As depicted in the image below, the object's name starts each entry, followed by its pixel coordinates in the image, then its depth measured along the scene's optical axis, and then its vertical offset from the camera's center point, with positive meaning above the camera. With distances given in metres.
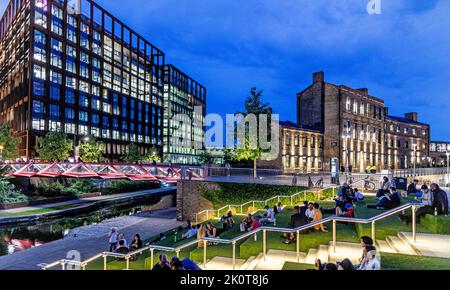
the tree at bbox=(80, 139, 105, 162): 66.69 +0.81
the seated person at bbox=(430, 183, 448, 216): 10.63 -1.48
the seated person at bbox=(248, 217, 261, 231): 12.89 -2.80
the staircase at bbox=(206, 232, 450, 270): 8.89 -2.95
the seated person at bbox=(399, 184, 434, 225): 11.03 -1.84
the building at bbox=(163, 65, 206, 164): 115.19 +15.30
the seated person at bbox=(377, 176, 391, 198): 15.96 -1.66
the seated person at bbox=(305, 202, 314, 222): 12.45 -2.31
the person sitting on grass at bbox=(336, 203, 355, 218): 11.91 -2.13
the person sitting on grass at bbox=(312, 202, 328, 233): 11.58 -2.29
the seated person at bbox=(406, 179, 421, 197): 18.77 -1.98
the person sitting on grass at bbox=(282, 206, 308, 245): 11.12 -2.38
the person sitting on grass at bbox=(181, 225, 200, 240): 16.75 -4.20
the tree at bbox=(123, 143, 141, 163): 85.69 +0.30
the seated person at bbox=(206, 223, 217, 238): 13.65 -3.35
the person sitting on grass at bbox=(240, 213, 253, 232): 13.98 -3.09
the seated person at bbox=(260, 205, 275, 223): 14.01 -2.81
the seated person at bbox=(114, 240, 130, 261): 12.69 -3.88
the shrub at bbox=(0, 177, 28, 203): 35.50 -4.62
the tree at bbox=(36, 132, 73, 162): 58.78 +1.62
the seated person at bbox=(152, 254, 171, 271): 7.11 -2.60
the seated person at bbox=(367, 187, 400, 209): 13.07 -1.86
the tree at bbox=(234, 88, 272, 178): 33.41 +4.92
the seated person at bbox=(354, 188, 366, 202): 17.50 -2.24
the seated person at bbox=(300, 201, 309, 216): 13.91 -2.35
